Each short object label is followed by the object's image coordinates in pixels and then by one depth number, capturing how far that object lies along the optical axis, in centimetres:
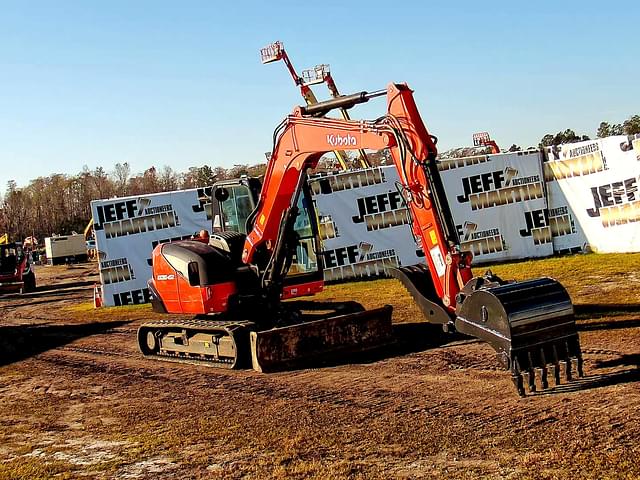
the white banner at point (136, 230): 2059
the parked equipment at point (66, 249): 5525
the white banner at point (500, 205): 2175
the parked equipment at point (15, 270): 2877
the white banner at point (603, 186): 1938
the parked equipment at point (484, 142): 3234
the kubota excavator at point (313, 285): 744
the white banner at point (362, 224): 2144
